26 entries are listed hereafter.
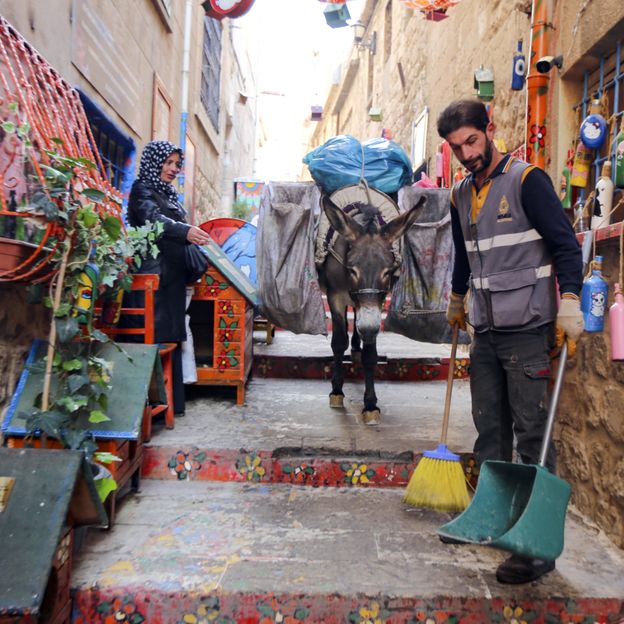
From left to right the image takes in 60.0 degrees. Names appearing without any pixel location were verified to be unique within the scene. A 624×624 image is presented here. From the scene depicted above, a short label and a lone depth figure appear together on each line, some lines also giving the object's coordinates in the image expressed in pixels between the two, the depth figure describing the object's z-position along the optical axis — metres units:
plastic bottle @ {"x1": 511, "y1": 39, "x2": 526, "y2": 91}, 4.51
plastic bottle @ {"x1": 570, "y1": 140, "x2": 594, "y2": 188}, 2.98
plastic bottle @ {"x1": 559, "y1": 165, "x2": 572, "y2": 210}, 3.07
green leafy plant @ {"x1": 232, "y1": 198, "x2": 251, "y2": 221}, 13.33
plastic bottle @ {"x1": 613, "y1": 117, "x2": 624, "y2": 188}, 2.54
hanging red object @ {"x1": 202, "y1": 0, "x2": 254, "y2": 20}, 5.71
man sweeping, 2.14
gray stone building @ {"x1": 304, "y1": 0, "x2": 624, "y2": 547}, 2.46
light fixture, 13.67
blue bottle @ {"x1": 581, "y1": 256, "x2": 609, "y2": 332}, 2.35
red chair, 3.47
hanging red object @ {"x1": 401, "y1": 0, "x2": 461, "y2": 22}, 6.29
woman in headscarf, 3.67
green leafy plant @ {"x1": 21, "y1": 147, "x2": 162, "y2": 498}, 2.28
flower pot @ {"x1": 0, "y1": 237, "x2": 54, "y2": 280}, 2.06
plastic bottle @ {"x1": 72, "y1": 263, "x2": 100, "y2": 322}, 2.41
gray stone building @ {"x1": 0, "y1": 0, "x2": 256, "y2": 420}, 2.66
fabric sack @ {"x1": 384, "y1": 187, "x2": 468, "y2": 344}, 4.59
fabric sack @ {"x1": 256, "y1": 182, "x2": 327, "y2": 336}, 4.42
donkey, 3.60
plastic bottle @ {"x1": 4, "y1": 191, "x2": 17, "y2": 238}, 2.19
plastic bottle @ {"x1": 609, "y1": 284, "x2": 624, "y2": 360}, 2.22
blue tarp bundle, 4.43
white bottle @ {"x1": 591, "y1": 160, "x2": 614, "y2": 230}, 2.66
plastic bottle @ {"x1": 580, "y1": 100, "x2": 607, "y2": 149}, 2.82
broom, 2.48
